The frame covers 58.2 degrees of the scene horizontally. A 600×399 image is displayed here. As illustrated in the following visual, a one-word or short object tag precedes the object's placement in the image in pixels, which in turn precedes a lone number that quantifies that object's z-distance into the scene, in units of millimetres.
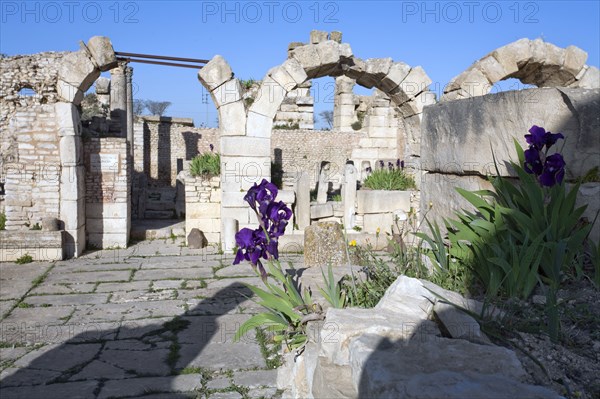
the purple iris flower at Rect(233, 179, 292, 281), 3375
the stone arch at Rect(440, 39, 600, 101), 9781
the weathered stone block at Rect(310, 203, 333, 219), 9719
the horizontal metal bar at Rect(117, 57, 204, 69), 9401
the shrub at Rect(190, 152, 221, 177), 9820
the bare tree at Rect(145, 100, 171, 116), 48256
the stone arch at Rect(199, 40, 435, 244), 9070
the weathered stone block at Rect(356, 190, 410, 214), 9617
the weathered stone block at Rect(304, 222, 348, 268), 7090
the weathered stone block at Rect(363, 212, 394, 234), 9648
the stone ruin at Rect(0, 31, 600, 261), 8805
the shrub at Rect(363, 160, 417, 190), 10109
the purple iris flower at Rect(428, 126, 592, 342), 2564
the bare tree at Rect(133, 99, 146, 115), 46962
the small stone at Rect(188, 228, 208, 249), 9398
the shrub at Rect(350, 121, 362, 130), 22188
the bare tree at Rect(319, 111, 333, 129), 52919
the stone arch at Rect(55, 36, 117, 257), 8805
